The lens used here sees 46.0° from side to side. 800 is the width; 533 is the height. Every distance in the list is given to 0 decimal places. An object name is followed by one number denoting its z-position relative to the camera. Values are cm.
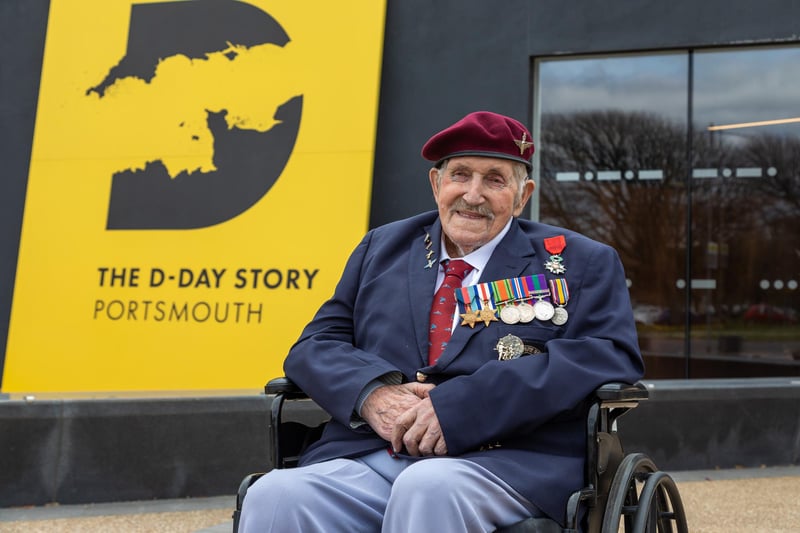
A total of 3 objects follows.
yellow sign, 607
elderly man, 199
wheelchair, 200
